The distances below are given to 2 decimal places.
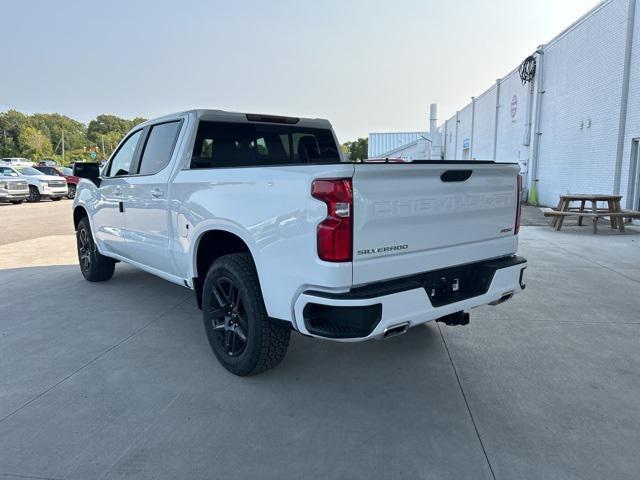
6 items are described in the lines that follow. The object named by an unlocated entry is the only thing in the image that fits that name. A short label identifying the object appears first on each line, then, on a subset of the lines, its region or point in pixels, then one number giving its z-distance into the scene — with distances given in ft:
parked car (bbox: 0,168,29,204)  67.82
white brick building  40.52
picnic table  35.12
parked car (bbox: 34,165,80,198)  84.94
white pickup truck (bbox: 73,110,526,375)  8.69
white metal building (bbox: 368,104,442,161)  136.56
